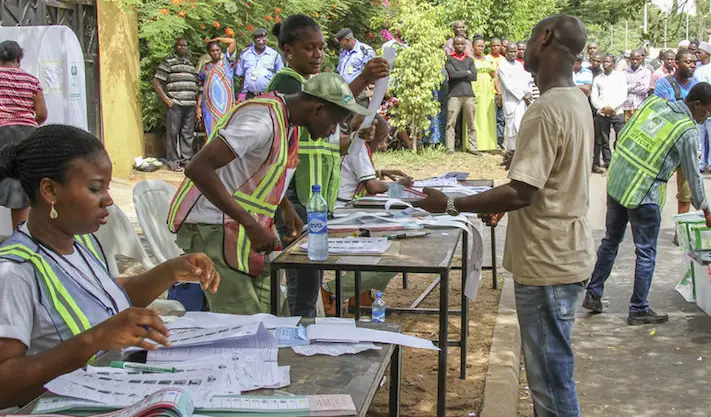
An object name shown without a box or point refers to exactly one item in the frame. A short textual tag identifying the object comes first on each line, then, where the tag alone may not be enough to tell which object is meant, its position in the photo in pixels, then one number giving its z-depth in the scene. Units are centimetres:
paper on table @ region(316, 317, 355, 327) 281
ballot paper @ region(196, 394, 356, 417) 202
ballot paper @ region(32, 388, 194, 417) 185
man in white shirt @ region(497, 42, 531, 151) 1505
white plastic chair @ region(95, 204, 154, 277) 524
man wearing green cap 380
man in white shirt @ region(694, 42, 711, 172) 1387
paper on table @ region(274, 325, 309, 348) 261
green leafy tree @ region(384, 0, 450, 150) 1468
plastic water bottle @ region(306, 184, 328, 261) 373
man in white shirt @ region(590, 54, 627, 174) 1446
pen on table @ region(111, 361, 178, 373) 229
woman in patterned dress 1375
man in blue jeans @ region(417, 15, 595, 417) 336
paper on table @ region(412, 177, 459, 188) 628
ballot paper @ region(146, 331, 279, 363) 243
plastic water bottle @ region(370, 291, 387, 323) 543
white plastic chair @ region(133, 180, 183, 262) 535
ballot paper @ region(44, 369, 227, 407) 207
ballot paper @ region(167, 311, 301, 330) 275
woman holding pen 223
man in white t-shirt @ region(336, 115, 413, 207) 589
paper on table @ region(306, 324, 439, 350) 263
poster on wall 872
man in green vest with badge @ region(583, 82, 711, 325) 614
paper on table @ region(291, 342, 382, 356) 253
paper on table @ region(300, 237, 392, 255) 390
